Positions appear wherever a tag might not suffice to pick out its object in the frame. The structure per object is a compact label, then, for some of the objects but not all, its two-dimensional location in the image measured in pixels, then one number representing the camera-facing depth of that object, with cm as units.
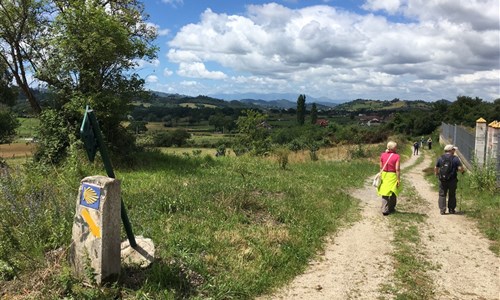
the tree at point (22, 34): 1661
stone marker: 456
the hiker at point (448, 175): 1021
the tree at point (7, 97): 1790
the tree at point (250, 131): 3529
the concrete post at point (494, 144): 1345
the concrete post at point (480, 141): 1664
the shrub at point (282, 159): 1905
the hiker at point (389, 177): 1001
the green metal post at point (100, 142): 450
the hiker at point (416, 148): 4251
